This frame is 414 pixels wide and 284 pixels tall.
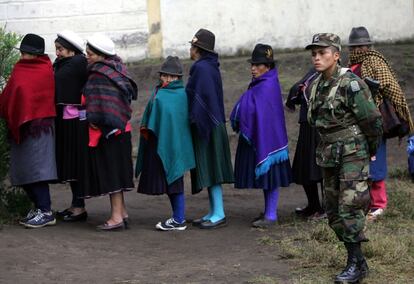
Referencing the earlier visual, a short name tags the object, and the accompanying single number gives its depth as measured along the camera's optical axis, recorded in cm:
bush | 812
